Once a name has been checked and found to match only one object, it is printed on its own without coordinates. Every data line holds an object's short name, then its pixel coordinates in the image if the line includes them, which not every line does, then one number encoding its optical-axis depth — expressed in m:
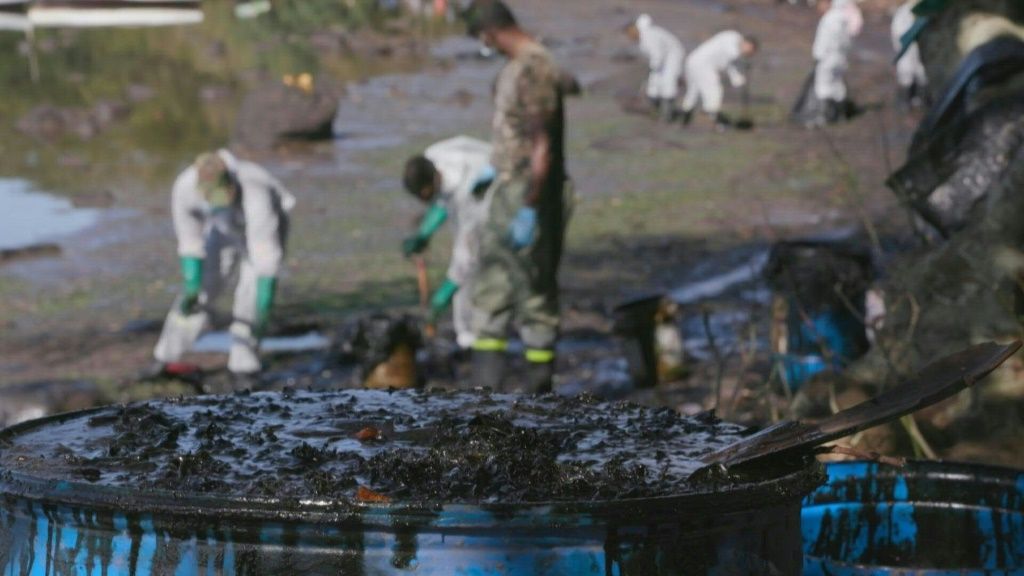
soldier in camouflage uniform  7.44
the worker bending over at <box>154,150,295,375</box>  9.02
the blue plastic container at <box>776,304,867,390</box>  7.22
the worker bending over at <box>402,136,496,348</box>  8.84
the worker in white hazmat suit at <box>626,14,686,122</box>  20.48
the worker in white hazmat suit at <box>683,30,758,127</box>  20.31
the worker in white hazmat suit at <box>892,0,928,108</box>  20.69
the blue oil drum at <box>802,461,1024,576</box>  3.11
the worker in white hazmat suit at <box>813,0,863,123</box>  19.45
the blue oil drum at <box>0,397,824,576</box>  2.03
